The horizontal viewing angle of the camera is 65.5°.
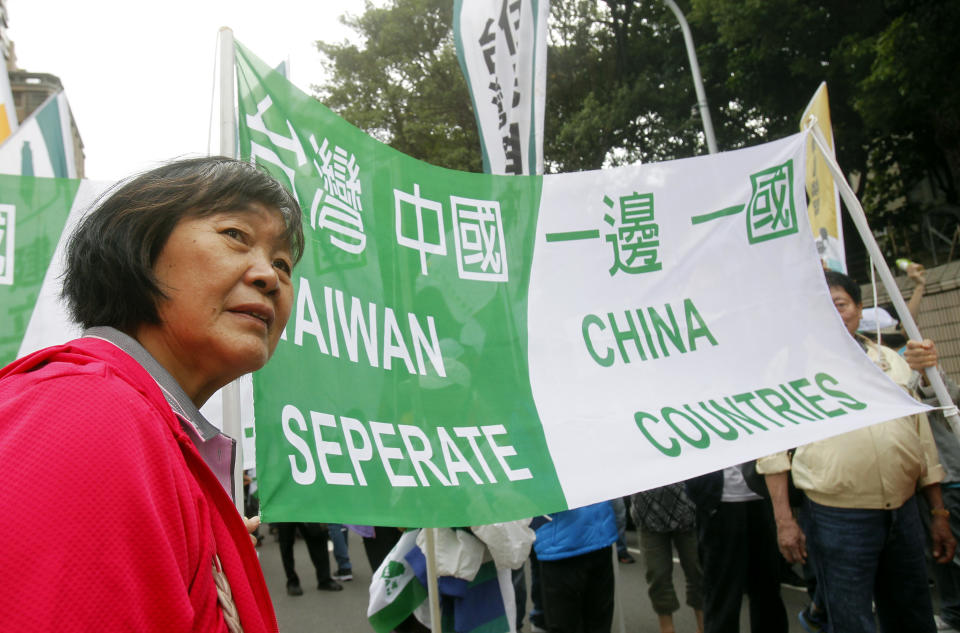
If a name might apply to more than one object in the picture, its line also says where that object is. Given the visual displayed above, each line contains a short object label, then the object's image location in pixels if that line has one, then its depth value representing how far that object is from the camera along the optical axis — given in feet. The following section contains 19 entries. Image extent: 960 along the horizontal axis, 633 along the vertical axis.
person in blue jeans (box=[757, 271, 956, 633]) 10.02
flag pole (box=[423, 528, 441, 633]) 9.23
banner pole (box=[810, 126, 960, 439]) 8.82
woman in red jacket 2.43
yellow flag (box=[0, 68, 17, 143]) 19.34
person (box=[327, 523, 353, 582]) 27.94
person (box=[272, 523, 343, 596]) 25.36
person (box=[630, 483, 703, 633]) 16.12
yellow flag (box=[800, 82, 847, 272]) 14.60
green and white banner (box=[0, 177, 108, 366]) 11.87
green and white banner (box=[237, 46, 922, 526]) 6.66
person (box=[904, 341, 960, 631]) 14.83
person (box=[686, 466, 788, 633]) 13.69
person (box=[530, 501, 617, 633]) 13.61
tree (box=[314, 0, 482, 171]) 58.08
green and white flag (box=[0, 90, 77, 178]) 15.28
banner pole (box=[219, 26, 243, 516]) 6.31
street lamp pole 39.04
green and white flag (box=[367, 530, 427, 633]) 11.80
